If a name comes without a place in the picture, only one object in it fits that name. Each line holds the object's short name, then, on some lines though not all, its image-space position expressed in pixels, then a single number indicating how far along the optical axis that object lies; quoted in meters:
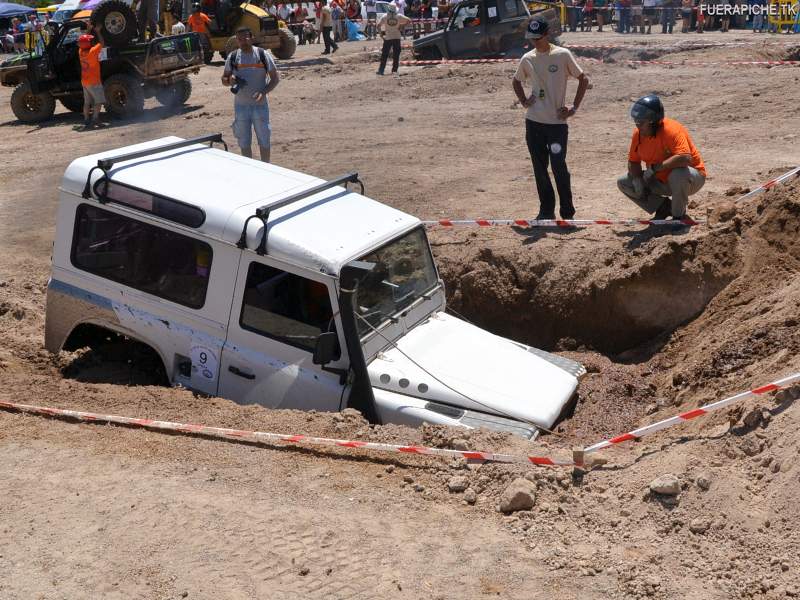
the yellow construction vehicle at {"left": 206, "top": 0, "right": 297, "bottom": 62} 27.11
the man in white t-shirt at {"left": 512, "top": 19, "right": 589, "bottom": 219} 9.72
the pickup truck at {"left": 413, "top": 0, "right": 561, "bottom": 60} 23.97
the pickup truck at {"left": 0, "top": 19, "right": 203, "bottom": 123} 20.34
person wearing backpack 12.06
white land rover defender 6.49
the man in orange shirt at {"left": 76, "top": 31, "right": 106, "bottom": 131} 19.12
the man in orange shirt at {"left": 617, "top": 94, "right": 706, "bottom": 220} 8.98
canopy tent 39.59
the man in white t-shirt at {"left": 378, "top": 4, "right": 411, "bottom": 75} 22.92
